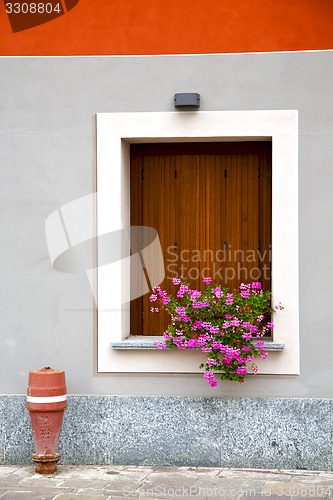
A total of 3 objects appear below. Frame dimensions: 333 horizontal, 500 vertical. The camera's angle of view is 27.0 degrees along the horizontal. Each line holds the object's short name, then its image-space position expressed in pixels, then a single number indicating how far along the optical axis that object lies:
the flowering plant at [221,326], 6.23
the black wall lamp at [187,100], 6.48
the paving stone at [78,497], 5.48
